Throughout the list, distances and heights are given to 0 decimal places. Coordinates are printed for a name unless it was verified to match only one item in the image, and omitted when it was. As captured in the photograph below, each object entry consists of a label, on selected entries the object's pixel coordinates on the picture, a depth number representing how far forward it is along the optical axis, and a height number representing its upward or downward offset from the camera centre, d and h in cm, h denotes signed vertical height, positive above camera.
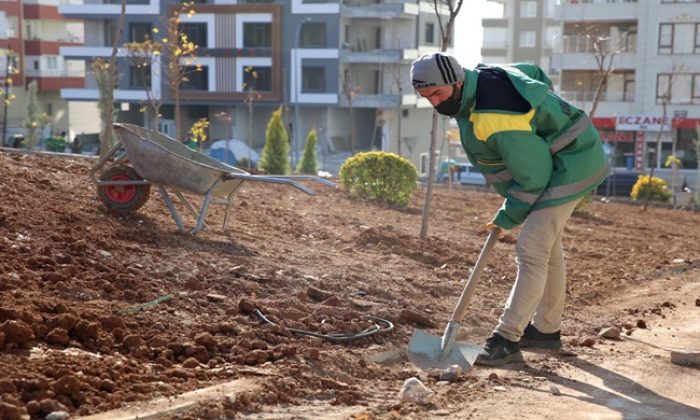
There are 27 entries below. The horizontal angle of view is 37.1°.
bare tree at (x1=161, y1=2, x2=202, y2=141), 2095 +41
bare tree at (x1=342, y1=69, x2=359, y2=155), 3669 -50
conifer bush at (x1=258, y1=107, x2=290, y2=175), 2502 -185
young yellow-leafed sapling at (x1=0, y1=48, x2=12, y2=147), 2528 -2
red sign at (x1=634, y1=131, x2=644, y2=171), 4759 -331
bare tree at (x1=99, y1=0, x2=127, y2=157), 1356 -5
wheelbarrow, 794 -80
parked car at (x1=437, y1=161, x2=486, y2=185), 4206 -395
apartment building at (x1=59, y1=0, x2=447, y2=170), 5166 +75
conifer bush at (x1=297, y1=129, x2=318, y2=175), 2864 -231
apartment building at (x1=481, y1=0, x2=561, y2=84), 6775 +324
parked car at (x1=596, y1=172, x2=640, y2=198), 3594 -357
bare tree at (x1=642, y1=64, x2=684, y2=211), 4171 +41
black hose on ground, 565 -143
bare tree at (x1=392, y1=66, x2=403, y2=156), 4863 -101
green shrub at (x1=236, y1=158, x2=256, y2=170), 3526 -299
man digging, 539 -38
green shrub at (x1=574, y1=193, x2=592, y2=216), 1665 -209
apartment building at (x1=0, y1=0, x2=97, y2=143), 6047 +82
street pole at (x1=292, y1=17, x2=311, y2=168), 4856 -67
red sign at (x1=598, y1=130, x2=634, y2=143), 4753 -252
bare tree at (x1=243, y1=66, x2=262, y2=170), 5110 -36
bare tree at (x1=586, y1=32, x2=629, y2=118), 1913 +72
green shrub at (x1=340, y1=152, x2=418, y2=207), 1467 -142
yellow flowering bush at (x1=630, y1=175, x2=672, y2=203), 2466 -261
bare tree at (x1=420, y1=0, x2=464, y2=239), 1033 -60
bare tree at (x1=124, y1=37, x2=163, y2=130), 2448 +57
